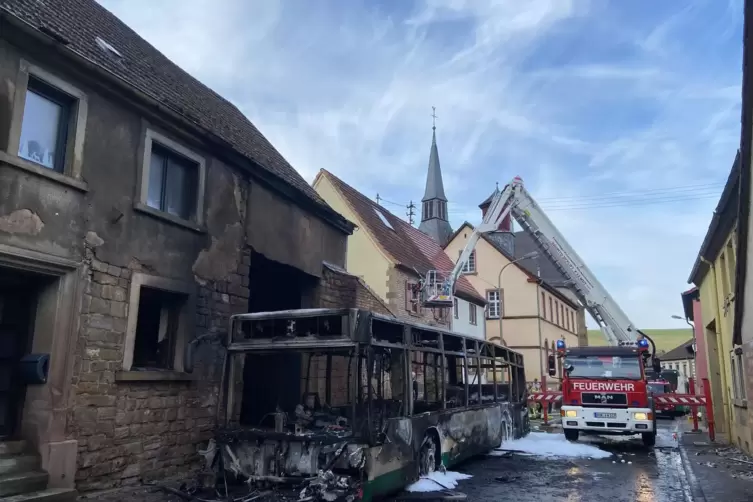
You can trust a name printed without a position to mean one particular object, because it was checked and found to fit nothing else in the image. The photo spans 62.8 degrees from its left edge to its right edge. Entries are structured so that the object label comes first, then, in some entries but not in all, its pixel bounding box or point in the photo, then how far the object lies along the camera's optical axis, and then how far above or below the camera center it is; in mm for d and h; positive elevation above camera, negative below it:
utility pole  65062 +17356
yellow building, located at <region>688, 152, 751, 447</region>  13148 +1824
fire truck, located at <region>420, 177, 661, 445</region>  14664 -152
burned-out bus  7469 -410
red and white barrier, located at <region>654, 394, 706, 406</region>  17812 -517
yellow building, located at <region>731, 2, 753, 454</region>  9932 +1905
